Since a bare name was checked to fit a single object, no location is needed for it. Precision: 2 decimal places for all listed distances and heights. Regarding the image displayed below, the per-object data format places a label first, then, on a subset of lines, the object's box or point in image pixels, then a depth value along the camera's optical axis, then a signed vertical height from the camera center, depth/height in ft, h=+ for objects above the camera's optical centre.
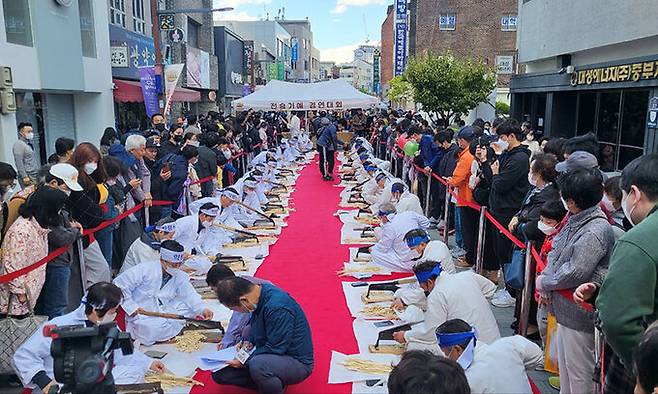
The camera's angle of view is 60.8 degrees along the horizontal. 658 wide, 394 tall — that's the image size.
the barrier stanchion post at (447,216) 27.27 -5.64
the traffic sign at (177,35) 61.85 +7.41
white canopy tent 50.31 +0.28
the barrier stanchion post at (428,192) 31.64 -5.28
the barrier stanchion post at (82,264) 17.10 -4.91
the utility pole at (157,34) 45.14 +5.42
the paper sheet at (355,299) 18.86 -7.02
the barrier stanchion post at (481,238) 21.54 -5.24
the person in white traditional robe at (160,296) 16.24 -5.81
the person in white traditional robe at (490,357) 9.32 -4.47
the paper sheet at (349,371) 14.46 -7.04
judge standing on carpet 48.47 -4.07
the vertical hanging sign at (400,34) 120.98 +14.28
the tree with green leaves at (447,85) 67.36 +1.89
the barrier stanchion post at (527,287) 15.69 -5.25
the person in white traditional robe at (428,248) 18.30 -4.89
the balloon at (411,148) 36.19 -3.01
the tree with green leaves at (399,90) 89.82 +1.73
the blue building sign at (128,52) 52.54 +4.89
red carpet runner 14.86 -7.08
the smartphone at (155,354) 15.67 -7.00
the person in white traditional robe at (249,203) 31.55 -6.06
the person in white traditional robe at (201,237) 22.17 -5.94
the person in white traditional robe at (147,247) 18.29 -4.68
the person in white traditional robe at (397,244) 23.38 -6.02
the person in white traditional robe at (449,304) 13.56 -4.89
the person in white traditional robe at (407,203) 26.81 -4.88
